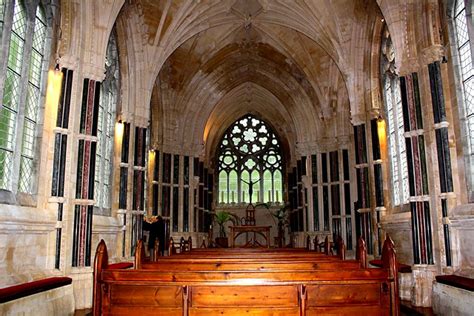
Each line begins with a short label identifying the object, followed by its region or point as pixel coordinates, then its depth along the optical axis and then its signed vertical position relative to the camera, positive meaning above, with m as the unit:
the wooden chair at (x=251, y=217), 20.93 +0.41
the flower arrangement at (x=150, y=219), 14.57 +0.25
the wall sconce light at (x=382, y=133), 12.68 +2.68
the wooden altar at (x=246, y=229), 19.11 -0.16
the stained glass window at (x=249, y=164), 27.69 +4.04
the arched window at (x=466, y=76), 8.05 +2.82
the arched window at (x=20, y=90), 7.38 +2.54
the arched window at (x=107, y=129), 12.04 +2.86
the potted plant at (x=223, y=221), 24.67 +0.29
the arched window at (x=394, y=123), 11.72 +2.83
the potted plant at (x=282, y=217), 25.40 +0.48
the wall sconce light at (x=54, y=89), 8.97 +2.94
